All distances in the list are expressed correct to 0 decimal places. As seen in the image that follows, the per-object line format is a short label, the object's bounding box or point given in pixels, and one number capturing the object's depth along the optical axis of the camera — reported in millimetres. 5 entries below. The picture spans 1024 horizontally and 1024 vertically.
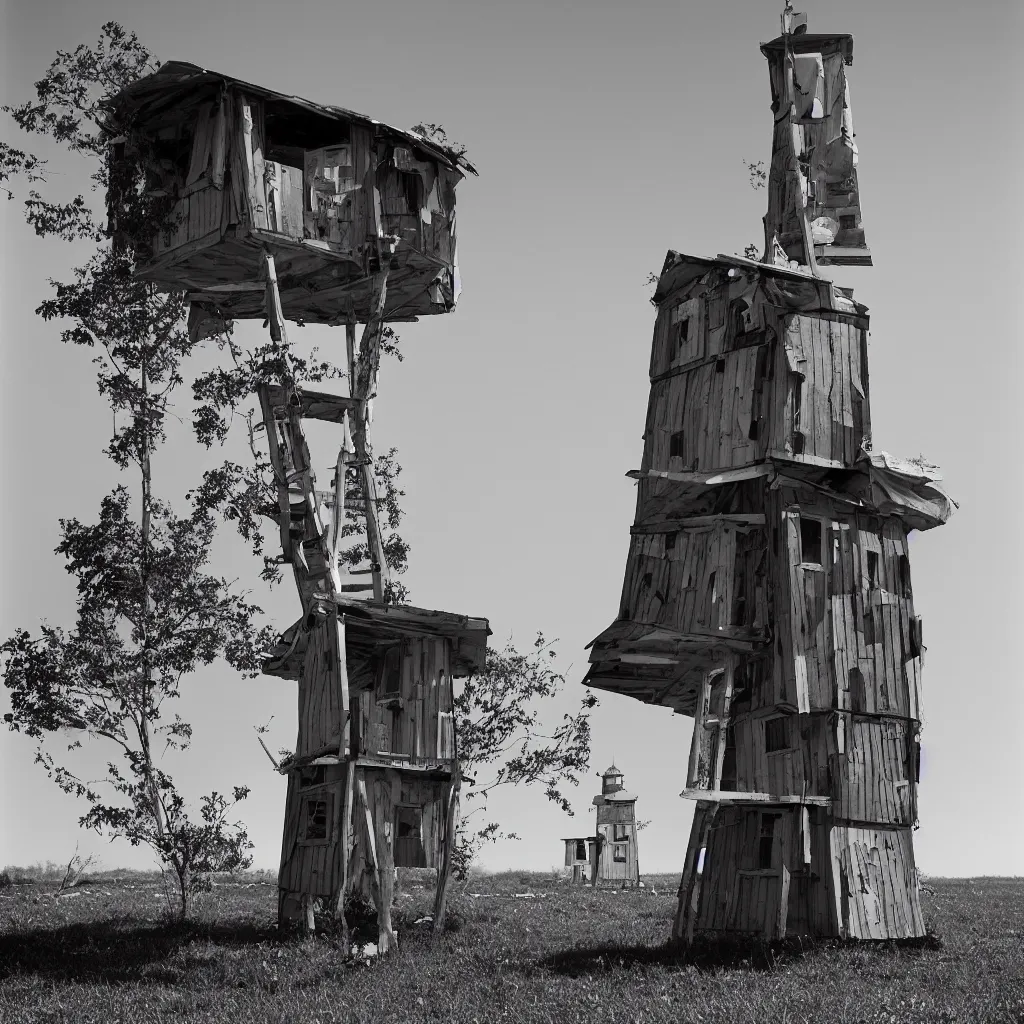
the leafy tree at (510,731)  35312
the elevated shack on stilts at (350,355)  30078
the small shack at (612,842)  53188
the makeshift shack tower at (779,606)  28062
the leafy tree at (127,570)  33500
